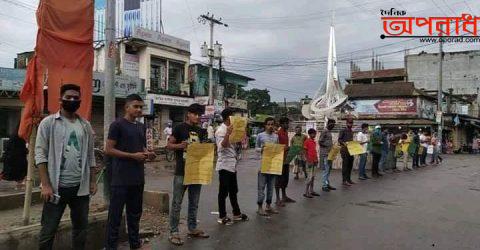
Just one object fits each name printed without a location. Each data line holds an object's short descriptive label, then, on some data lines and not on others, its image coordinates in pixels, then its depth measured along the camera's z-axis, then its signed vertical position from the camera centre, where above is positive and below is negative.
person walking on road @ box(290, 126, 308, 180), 11.34 -0.33
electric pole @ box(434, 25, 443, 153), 35.72 +2.24
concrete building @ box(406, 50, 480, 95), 59.22 +7.06
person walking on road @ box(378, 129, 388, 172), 18.59 -1.11
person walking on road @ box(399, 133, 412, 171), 21.05 -0.75
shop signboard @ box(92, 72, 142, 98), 27.00 +2.33
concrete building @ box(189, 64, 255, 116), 37.78 +3.38
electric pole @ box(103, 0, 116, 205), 8.23 +0.96
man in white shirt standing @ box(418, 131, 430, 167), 23.25 -0.95
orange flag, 6.27 +0.91
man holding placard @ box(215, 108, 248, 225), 7.88 -0.51
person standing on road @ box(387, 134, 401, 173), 19.66 -1.02
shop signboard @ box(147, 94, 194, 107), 32.50 +1.75
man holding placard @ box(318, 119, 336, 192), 12.48 -0.67
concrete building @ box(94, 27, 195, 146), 32.16 +3.79
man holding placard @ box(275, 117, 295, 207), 10.12 -0.91
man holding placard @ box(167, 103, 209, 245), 6.72 -0.38
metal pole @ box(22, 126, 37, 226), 6.04 -0.76
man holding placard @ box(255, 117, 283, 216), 9.02 -0.75
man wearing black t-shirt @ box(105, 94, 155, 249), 5.61 -0.44
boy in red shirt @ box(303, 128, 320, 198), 11.50 -0.85
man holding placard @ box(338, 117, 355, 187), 14.09 -0.76
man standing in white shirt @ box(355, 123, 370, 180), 16.03 -0.55
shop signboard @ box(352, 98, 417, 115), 44.72 +2.00
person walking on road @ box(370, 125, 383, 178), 16.52 -0.60
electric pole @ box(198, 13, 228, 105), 36.06 +5.30
